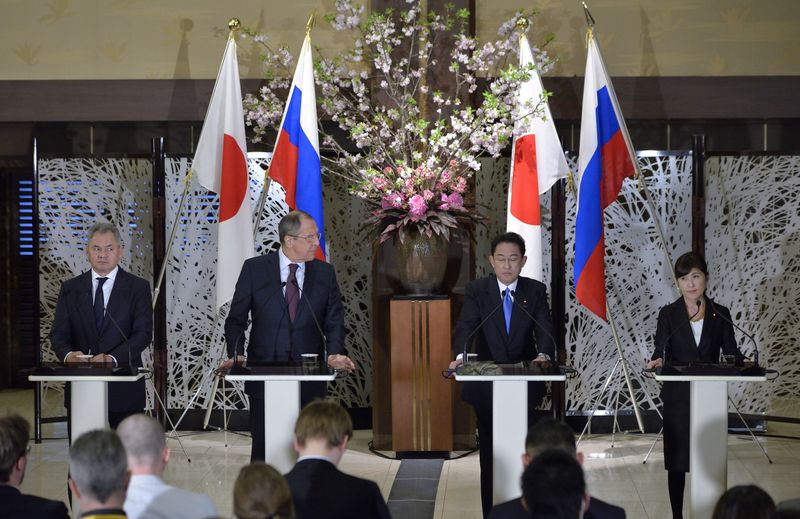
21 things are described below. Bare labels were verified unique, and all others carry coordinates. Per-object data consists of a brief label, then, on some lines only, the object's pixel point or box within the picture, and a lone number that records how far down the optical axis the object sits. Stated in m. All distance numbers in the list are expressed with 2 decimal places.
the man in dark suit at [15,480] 6.24
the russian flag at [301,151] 13.94
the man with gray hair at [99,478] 5.85
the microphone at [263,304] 10.17
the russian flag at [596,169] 13.69
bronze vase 13.79
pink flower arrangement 13.42
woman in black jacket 10.42
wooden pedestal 13.81
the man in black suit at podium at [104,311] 10.72
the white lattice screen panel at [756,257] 15.25
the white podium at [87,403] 9.45
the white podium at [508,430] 9.09
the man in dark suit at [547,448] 6.51
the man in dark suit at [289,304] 10.20
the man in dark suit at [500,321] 10.33
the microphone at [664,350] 9.57
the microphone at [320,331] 9.91
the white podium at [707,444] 9.24
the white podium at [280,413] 8.95
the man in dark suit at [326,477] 6.57
